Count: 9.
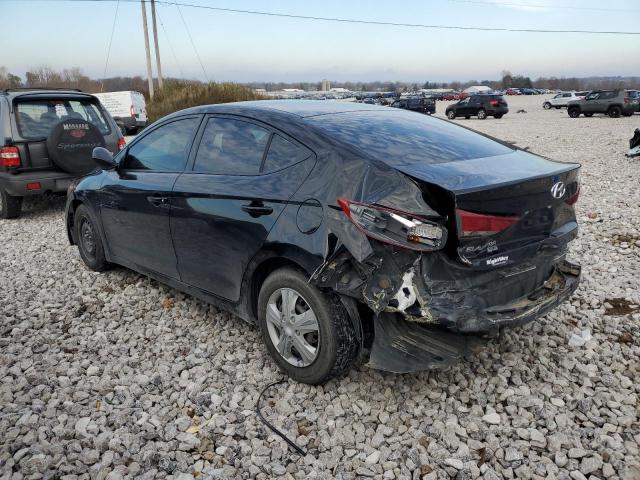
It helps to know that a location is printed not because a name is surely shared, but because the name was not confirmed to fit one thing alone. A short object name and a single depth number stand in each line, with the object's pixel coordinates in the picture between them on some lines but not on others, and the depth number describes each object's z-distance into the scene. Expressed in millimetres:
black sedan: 2482
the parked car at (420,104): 31856
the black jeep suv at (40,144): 6996
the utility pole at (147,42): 31814
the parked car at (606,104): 26406
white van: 23078
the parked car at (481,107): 29922
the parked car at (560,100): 38375
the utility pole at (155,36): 32037
